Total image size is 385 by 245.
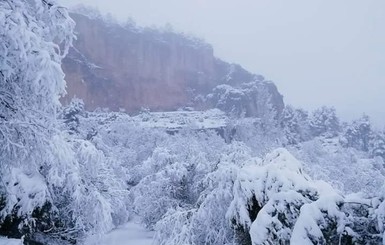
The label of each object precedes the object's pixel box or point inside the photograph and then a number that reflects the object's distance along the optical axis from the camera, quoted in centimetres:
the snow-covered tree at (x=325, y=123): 8214
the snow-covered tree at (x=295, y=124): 7231
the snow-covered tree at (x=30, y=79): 478
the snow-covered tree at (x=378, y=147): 6053
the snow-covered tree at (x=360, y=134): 7350
